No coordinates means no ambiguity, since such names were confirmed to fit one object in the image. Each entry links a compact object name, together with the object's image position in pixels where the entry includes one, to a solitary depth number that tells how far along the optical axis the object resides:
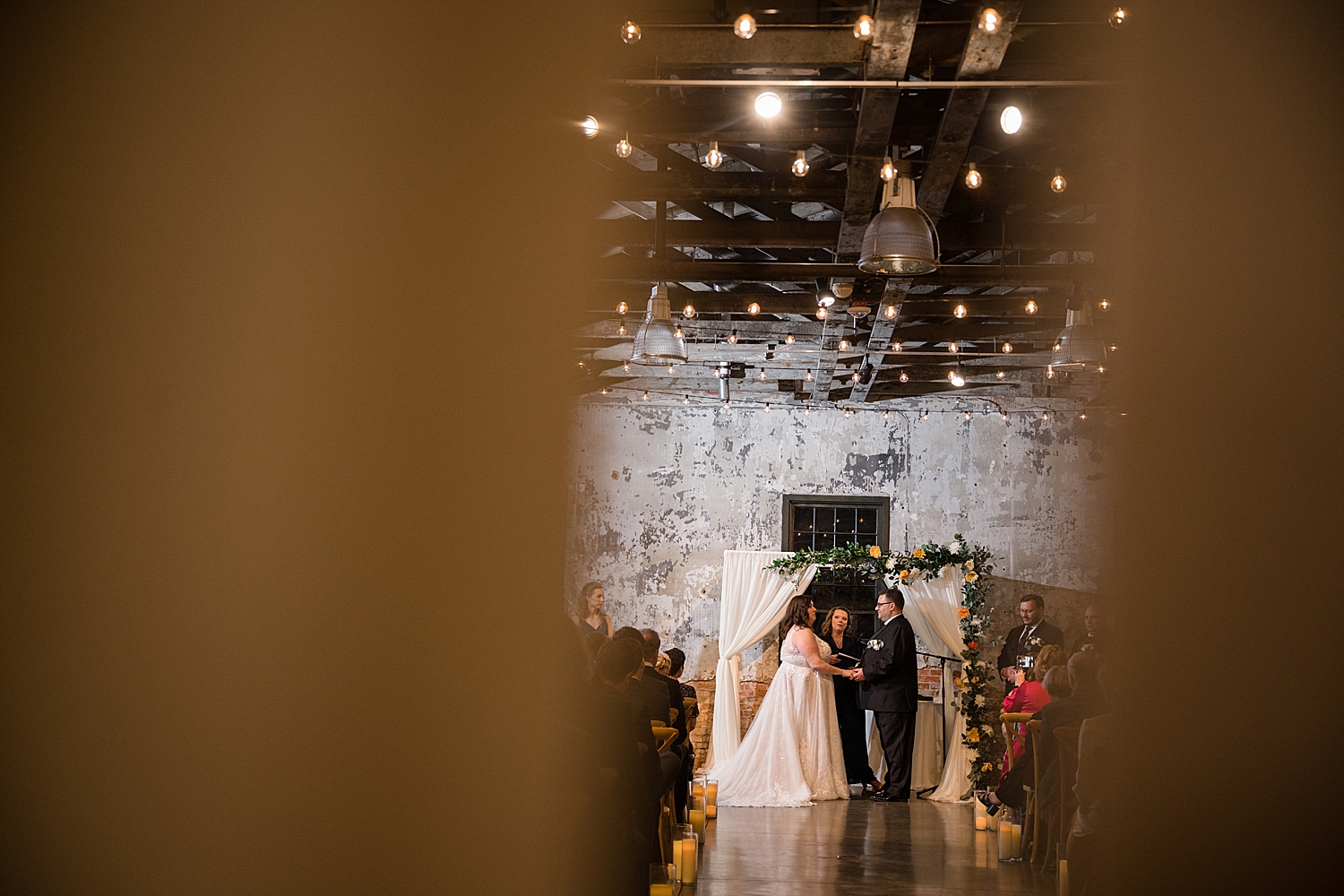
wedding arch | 9.02
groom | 9.12
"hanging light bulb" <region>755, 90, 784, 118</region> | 3.73
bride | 8.41
